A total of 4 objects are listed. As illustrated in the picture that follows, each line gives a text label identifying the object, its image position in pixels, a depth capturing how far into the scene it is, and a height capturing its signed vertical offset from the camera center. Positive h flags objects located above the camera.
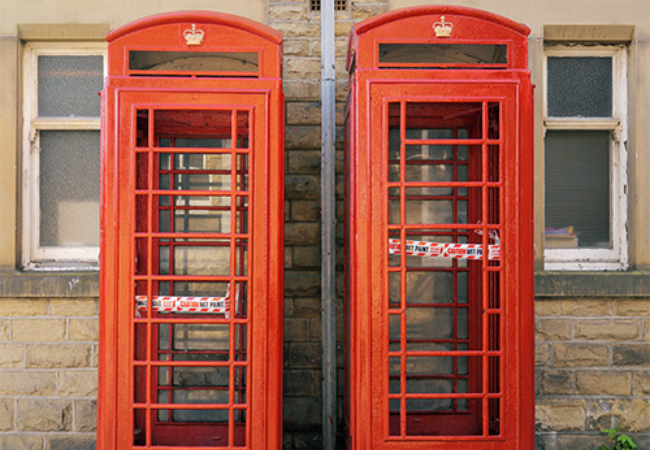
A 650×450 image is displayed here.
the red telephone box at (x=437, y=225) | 2.67 +0.11
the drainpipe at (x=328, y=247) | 3.58 -0.13
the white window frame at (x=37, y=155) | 3.76 +0.52
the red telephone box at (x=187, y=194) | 2.67 +0.11
